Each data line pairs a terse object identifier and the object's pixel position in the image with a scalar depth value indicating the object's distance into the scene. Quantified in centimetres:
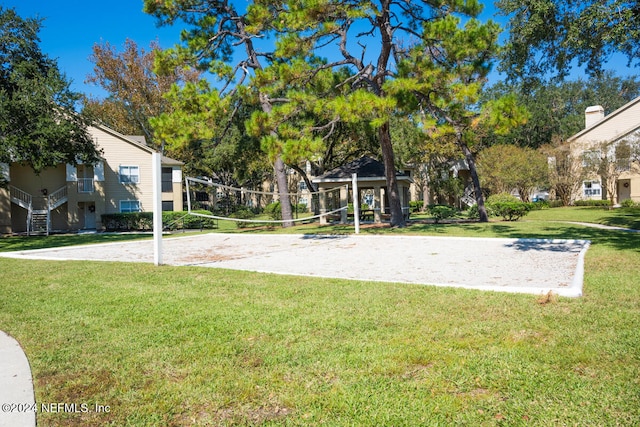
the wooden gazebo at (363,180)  2161
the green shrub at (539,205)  2889
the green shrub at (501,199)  2325
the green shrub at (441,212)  2078
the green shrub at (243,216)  2498
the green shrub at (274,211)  2595
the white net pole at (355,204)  1517
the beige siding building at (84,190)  2503
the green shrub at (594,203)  2860
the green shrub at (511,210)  1972
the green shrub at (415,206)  3562
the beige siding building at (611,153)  2628
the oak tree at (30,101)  1711
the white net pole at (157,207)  836
